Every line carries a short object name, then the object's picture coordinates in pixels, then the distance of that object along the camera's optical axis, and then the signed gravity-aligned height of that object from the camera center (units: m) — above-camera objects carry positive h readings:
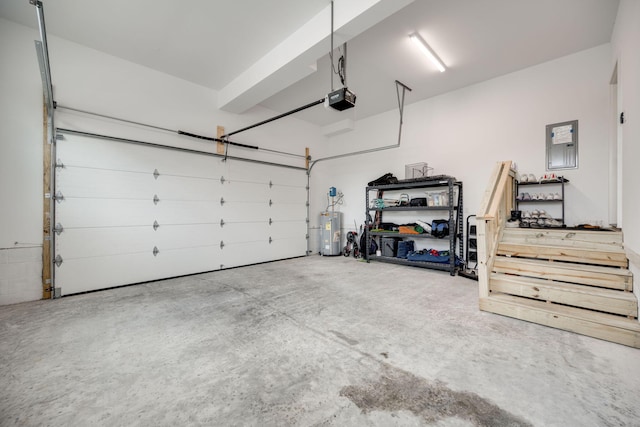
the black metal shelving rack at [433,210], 5.02 -0.02
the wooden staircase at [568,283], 2.41 -0.79
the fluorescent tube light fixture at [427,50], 3.86 +2.64
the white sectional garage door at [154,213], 3.91 -0.02
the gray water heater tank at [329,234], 7.18 -0.61
